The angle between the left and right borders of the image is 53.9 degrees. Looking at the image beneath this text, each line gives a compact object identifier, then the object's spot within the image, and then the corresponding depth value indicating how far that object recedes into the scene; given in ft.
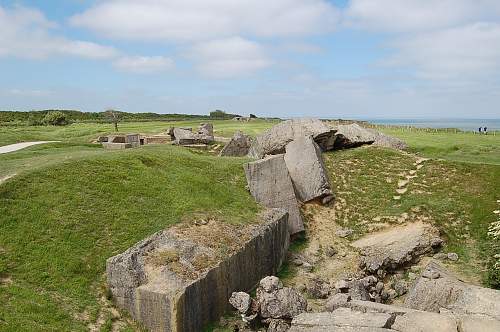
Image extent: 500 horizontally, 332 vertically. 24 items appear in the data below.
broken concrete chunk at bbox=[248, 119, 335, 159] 95.86
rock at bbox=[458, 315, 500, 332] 37.52
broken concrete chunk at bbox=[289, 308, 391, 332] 37.99
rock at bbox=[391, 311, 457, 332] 37.70
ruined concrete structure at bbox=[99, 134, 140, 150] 124.06
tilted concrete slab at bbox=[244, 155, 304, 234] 73.67
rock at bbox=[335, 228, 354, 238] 73.61
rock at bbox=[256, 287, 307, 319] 48.70
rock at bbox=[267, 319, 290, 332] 47.39
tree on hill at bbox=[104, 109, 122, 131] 244.42
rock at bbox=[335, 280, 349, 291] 56.65
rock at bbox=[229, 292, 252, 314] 49.42
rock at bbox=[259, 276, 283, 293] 50.83
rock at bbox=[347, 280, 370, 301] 53.74
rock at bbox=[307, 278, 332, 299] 57.31
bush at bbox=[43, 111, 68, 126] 238.44
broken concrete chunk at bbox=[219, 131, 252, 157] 110.42
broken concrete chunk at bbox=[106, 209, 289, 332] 45.55
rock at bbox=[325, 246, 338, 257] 69.37
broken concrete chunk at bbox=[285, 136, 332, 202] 80.18
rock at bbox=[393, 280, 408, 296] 58.85
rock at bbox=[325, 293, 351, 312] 49.31
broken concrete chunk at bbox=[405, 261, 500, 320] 42.42
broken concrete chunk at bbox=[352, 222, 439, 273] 64.34
